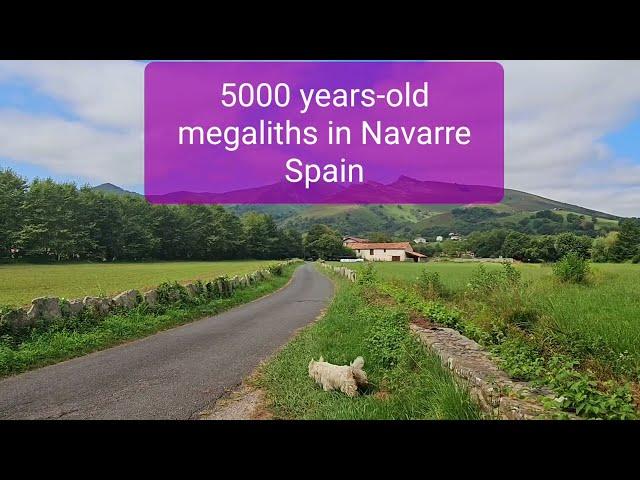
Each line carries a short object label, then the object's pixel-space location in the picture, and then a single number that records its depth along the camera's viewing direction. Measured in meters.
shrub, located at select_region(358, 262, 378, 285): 13.50
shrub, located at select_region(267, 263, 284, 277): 20.02
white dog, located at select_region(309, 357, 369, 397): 3.82
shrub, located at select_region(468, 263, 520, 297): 7.48
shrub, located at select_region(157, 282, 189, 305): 9.04
